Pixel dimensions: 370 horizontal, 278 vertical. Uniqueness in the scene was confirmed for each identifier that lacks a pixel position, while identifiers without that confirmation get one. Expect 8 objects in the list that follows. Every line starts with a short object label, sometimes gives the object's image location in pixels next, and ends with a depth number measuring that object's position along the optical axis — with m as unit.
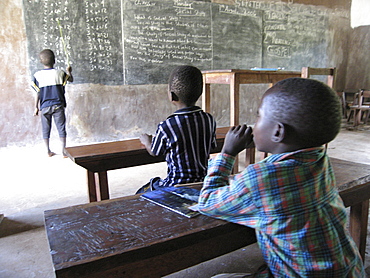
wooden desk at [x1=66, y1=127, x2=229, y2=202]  1.92
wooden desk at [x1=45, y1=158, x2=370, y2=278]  0.77
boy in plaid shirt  0.81
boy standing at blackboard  4.32
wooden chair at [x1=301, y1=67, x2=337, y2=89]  3.55
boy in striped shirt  1.58
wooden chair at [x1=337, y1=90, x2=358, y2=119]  7.39
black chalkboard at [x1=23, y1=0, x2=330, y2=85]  4.71
